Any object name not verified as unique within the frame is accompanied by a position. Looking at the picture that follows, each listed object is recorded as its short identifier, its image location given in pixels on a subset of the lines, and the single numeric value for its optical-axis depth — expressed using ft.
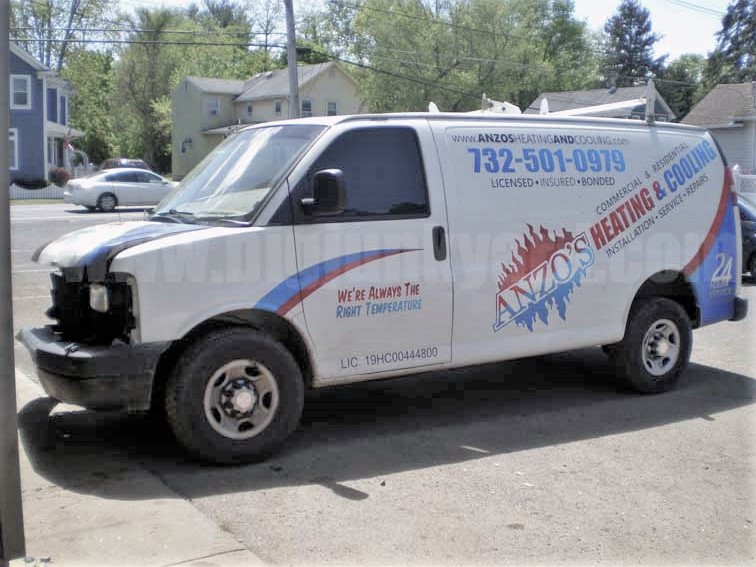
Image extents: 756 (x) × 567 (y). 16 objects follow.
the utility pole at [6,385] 12.38
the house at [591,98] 155.84
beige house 183.52
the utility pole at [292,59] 81.41
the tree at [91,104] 222.07
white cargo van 17.42
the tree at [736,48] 187.93
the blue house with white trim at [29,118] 147.54
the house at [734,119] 126.31
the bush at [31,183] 141.08
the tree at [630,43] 245.45
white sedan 98.17
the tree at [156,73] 216.95
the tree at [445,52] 168.04
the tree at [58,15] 200.13
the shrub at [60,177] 148.25
